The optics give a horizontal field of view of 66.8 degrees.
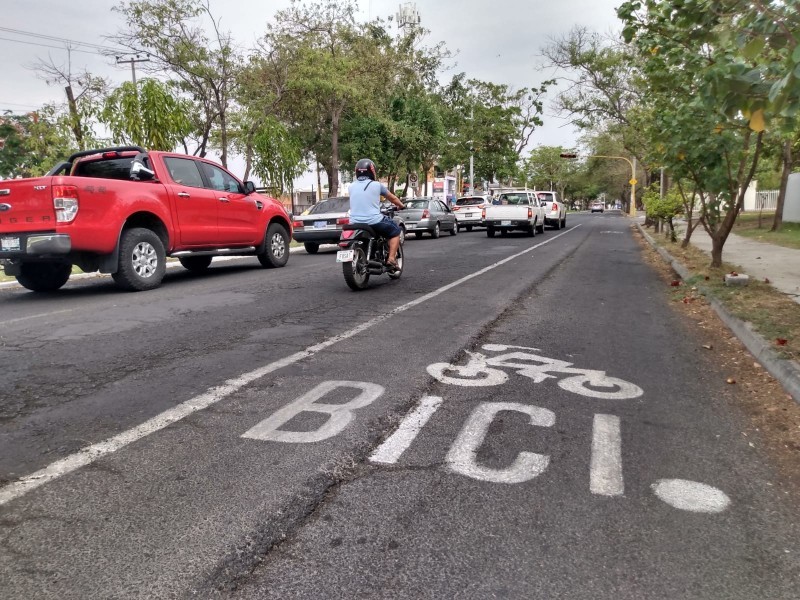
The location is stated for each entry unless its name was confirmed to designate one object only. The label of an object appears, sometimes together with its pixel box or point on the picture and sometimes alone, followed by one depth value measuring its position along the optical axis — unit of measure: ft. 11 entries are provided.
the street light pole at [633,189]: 155.22
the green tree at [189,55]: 65.36
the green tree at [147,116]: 56.70
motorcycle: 28.12
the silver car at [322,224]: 54.65
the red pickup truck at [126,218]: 26.20
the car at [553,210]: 100.53
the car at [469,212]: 96.53
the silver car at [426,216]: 75.72
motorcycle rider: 27.84
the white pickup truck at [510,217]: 76.18
